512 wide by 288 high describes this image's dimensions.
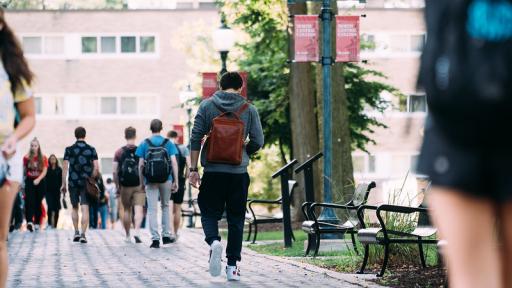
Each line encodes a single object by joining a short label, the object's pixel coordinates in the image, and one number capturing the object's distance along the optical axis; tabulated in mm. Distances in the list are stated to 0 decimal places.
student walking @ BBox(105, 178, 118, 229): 47922
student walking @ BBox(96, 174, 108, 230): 40644
